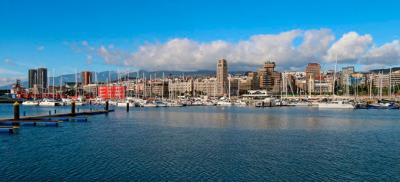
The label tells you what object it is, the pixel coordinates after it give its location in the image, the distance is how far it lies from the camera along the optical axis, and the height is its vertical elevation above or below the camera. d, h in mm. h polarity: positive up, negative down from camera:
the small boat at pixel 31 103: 177812 -2972
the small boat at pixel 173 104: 176775 -3654
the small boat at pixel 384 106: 150875 -4132
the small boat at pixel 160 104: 170300 -3445
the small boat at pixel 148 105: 166212 -3679
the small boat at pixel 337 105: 145625 -3681
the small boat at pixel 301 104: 185750 -4048
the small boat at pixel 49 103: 172150 -2870
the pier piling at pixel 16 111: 67812 -2354
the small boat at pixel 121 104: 167125 -3293
